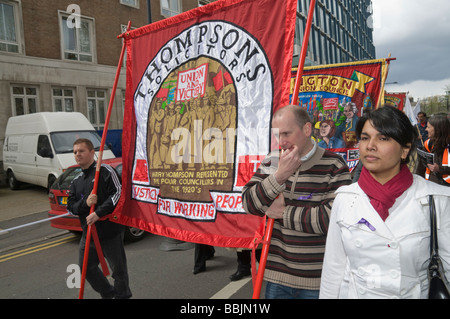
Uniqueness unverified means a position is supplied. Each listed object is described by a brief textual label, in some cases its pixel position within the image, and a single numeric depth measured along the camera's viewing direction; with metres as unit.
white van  10.62
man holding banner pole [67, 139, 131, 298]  3.66
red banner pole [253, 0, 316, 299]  1.88
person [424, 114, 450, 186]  4.63
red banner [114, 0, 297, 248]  2.52
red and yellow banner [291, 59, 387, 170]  7.15
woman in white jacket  1.52
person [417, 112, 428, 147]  11.99
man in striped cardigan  1.97
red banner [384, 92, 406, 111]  12.74
